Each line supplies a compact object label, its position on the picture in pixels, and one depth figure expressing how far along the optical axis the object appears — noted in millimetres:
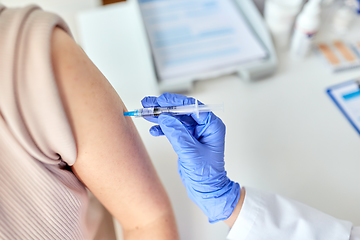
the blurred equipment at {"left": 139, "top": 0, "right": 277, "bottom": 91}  1021
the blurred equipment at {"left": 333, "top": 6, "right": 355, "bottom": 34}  1145
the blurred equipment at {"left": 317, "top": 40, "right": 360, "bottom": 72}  1069
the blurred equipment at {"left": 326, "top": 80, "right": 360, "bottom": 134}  953
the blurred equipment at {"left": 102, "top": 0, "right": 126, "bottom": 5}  2613
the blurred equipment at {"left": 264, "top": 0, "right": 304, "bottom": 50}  1009
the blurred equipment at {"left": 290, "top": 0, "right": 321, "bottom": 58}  930
